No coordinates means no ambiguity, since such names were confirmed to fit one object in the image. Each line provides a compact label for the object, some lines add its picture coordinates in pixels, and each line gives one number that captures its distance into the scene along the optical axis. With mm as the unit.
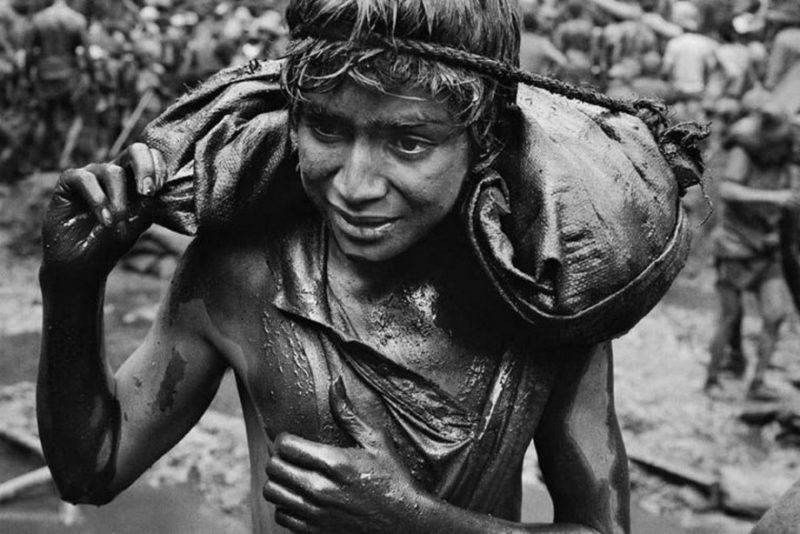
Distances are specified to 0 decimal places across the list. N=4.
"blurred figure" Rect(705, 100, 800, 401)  6770
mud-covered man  1496
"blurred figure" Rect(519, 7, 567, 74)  9914
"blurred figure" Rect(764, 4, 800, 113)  8966
